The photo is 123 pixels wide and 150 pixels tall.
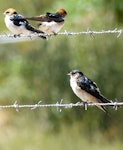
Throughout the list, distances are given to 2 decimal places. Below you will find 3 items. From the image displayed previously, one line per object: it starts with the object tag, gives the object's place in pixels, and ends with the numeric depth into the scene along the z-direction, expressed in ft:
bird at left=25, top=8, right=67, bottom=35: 39.52
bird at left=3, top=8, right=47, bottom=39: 39.32
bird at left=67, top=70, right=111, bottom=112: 32.96
